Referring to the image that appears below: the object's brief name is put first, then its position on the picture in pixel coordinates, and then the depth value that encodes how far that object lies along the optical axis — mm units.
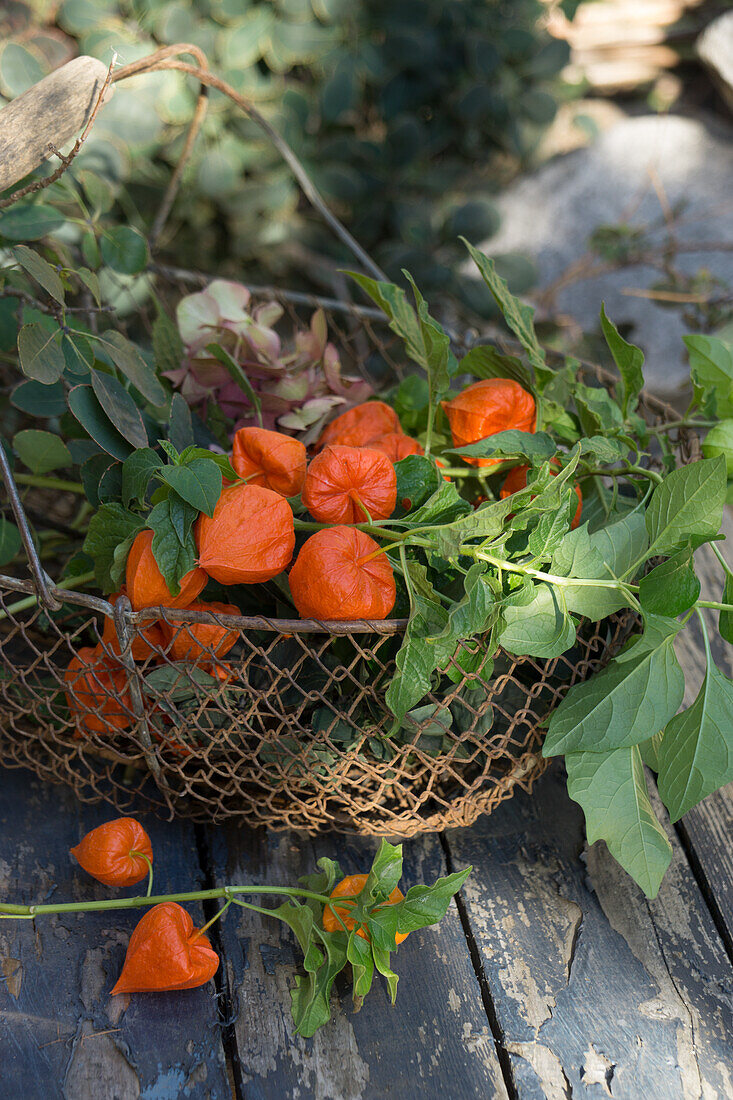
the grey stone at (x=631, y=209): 1597
